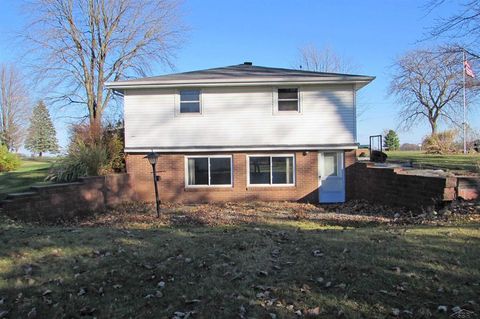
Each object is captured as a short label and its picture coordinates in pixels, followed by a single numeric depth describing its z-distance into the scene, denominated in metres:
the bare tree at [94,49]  26.56
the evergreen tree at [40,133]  59.49
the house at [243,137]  16.69
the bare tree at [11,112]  54.81
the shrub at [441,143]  27.56
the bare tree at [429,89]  42.75
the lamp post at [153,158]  12.44
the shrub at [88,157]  14.81
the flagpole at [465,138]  27.94
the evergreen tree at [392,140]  46.50
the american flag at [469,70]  19.49
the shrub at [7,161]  23.65
